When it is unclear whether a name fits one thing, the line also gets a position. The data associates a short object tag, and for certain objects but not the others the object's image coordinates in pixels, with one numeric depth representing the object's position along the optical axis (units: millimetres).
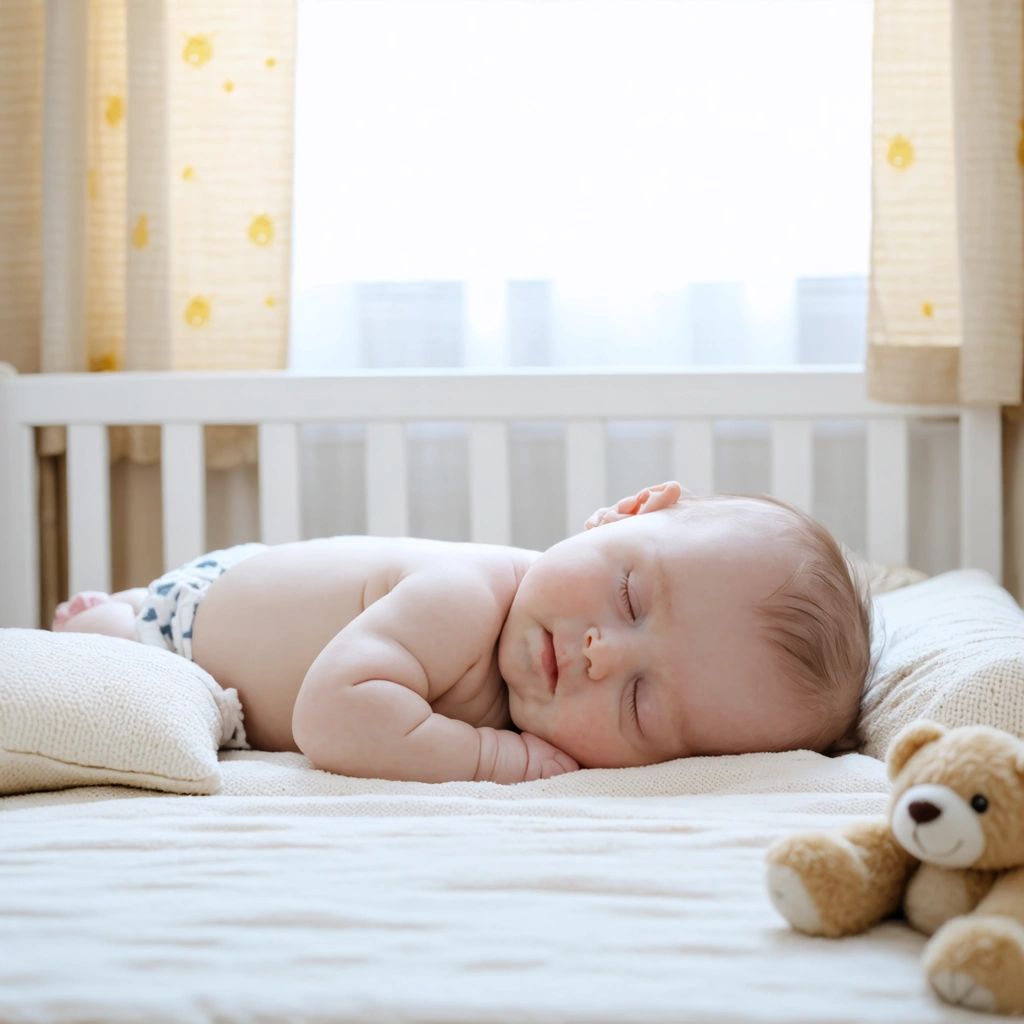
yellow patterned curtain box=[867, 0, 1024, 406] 1498
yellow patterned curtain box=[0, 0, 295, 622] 1654
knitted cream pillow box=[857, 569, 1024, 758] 877
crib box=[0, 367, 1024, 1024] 477
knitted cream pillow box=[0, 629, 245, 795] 852
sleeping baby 915
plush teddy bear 487
